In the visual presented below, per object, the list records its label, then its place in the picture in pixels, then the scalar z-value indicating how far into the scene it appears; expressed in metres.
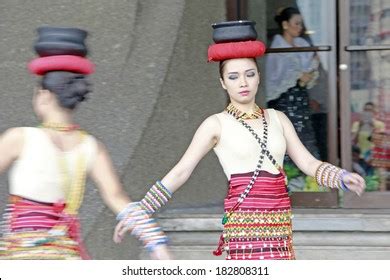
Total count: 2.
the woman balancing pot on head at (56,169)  9.00
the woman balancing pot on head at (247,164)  9.87
